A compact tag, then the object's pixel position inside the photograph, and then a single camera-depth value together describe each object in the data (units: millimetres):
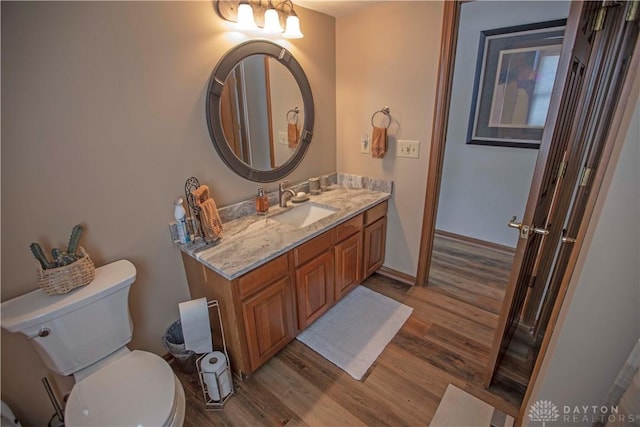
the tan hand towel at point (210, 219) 1607
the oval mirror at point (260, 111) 1753
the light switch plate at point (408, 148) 2246
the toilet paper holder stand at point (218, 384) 1557
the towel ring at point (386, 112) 2293
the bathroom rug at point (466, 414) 1484
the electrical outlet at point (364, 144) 2486
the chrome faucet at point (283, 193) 2182
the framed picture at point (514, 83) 2412
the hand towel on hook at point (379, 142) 2322
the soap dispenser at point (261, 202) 2031
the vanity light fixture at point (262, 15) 1618
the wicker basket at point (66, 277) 1195
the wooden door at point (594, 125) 1272
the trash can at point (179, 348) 1688
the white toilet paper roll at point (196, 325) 1480
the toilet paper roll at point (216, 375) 1523
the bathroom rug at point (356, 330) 1865
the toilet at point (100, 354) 1118
